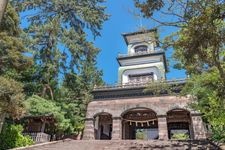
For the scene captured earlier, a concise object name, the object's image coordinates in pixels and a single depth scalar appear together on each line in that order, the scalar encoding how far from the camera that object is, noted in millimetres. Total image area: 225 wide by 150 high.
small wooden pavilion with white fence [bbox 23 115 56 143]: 10451
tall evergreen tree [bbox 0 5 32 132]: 6986
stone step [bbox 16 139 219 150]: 6877
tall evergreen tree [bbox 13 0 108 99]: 13764
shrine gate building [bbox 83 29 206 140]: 11063
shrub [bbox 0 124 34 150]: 8930
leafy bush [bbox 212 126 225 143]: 9191
